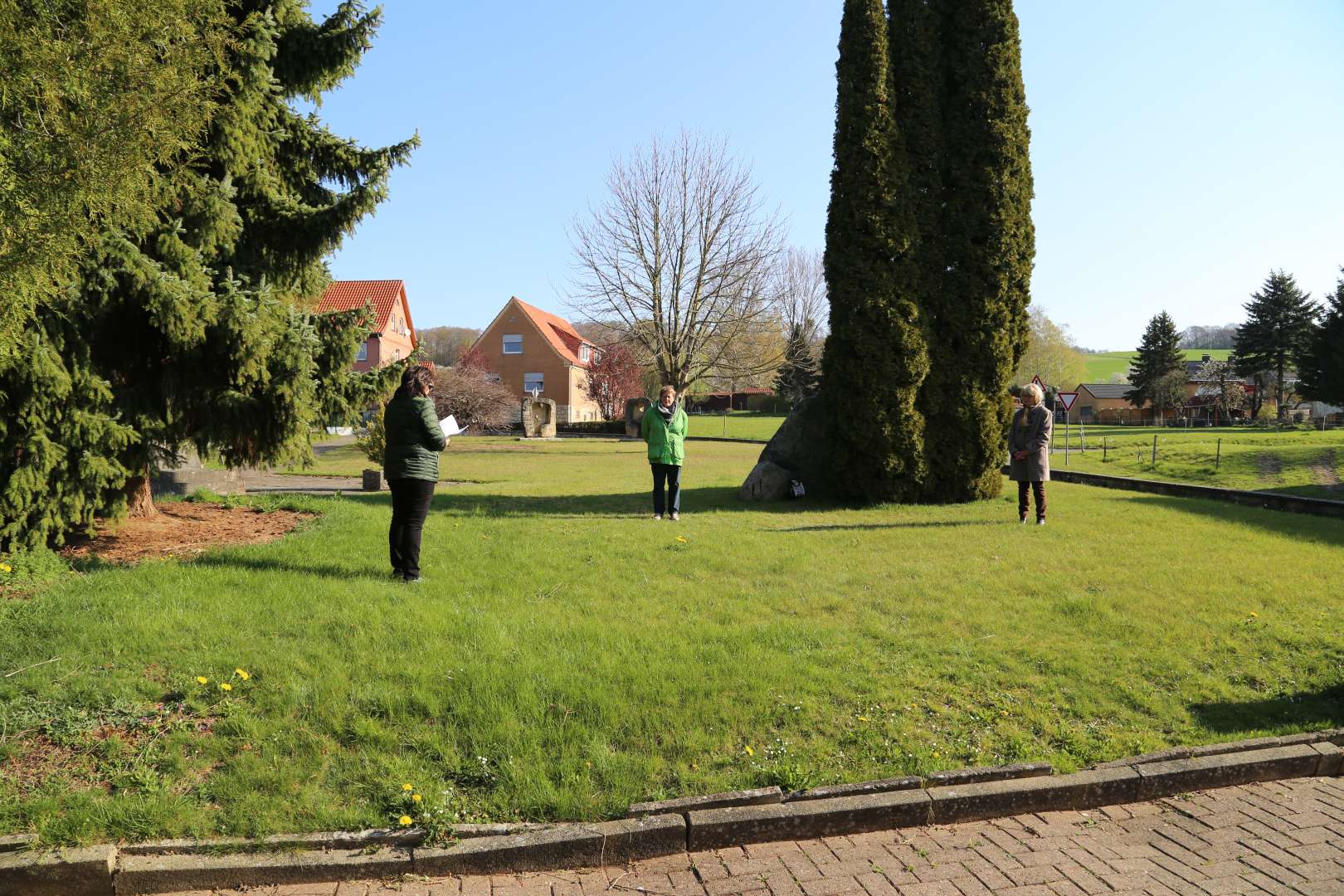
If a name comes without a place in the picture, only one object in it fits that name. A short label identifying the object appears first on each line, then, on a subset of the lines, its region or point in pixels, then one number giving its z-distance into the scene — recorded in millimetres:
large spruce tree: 6703
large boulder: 13297
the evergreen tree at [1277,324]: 59500
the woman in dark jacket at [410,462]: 6703
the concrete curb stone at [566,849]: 3279
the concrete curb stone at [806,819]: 3521
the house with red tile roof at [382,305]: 50812
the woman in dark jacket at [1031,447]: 10531
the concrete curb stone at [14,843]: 3160
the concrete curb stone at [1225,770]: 4078
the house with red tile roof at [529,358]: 61875
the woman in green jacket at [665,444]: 10922
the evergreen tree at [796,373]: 43750
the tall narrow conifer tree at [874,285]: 12359
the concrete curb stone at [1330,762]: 4359
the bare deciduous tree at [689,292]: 35281
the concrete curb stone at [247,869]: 3141
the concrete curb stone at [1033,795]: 3807
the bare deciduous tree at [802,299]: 63000
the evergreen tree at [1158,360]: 68000
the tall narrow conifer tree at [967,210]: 12664
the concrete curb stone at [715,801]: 3566
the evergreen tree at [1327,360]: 45969
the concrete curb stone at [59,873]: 3068
